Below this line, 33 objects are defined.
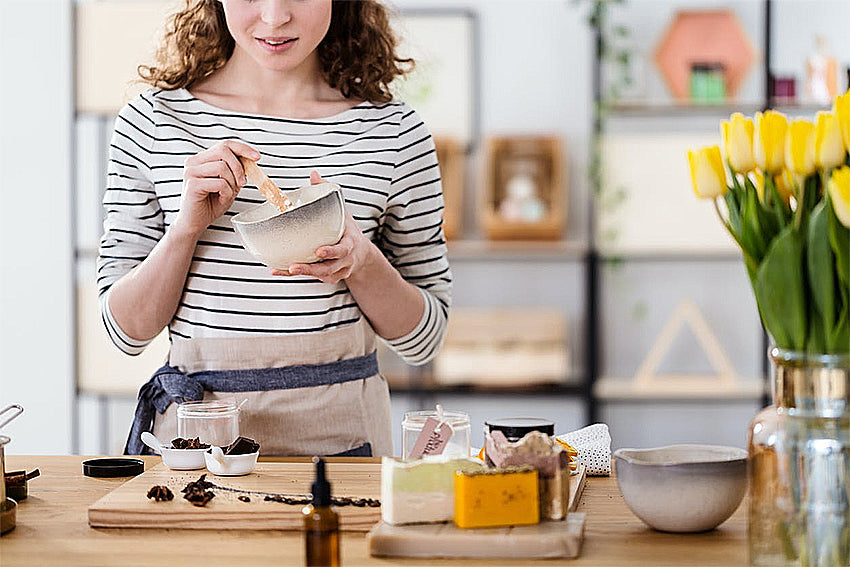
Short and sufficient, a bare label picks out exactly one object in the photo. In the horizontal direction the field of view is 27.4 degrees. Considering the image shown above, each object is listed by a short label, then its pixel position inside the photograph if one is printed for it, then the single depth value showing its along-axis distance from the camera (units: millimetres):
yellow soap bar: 1696
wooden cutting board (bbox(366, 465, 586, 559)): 1671
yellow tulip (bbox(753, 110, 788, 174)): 1613
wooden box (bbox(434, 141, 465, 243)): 4802
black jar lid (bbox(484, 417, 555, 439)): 1927
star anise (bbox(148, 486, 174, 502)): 1830
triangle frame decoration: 4761
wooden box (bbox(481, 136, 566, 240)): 4718
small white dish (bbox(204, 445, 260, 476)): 1967
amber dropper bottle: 1602
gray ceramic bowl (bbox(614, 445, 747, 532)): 1735
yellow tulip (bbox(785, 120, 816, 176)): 1587
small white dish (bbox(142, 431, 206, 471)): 2003
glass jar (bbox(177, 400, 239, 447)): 2051
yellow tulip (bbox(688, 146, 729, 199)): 1653
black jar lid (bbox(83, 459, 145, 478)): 2074
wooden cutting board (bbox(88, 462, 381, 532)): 1780
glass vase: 1582
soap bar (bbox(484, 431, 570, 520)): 1729
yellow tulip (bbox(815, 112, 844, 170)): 1574
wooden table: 1679
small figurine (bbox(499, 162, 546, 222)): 4735
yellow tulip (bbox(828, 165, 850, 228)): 1530
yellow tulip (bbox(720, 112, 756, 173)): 1627
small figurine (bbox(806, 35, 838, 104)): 4670
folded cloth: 2063
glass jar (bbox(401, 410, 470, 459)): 1931
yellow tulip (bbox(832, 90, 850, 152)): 1578
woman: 2216
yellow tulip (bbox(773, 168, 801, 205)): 1623
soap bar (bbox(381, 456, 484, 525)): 1711
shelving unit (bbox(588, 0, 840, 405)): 4643
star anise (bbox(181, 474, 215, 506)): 1817
